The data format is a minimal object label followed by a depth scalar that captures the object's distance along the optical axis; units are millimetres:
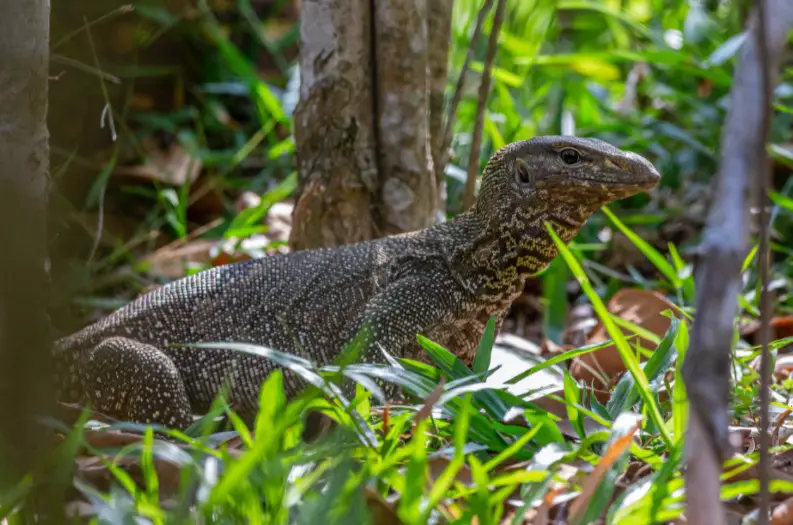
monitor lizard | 7375
